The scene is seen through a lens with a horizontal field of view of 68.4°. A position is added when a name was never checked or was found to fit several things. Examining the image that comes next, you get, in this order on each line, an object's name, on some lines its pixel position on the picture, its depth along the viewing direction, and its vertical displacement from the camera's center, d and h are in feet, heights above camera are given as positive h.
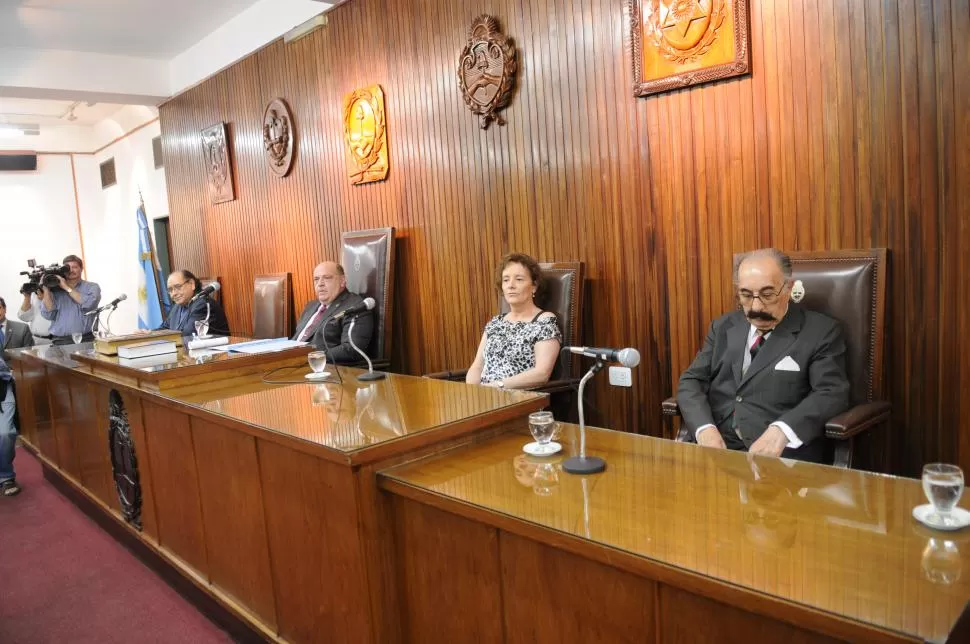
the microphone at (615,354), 4.76 -0.80
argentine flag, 25.90 -0.22
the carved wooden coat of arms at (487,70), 11.08 +2.80
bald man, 12.44 -1.08
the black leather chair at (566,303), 9.83 -0.86
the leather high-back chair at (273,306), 16.57 -0.99
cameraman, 17.65 -0.64
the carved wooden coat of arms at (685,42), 8.41 +2.32
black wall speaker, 29.84 +5.07
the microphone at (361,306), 7.90 -0.56
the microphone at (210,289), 12.00 -0.34
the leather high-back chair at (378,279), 13.21 -0.42
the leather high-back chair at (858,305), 7.22 -0.87
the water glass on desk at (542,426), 5.41 -1.38
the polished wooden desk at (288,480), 5.28 -1.93
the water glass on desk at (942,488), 3.72 -1.43
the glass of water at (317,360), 8.55 -1.18
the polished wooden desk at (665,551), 3.19 -1.63
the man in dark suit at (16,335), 17.31 -1.26
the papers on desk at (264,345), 9.92 -1.16
